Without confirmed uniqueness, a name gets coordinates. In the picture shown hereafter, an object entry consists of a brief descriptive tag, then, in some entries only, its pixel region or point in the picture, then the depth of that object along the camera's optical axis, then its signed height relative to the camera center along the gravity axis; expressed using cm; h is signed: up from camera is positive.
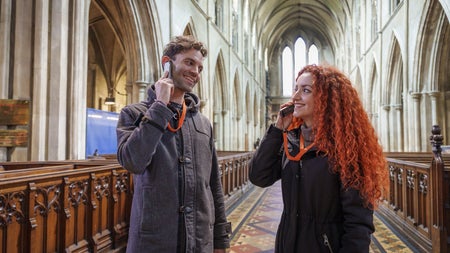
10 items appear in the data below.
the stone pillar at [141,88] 884 +136
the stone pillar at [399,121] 1399 +79
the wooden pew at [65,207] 244 -54
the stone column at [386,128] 1473 +54
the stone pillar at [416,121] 1075 +61
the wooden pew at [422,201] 373 -76
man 135 -8
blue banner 776 +22
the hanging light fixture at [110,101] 1436 +168
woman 133 -10
